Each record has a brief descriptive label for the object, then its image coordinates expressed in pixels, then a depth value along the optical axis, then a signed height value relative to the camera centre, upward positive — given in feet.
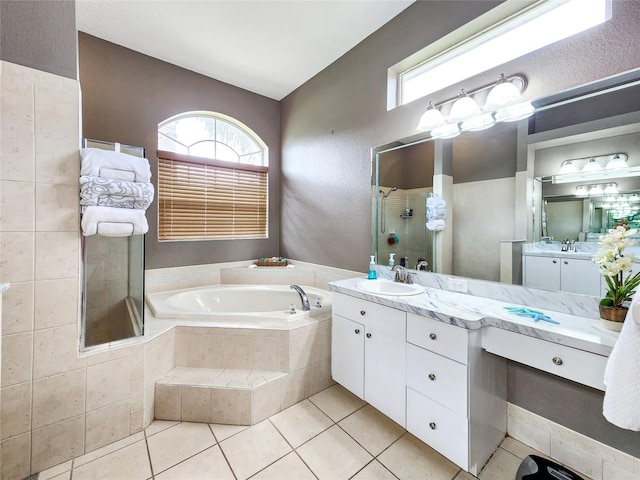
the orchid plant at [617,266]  3.75 -0.37
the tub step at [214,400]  5.61 -3.44
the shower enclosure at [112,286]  4.97 -1.02
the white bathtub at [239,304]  6.57 -2.01
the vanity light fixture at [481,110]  5.03 +2.58
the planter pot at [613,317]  3.66 -1.08
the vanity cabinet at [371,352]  5.07 -2.40
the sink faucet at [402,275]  6.64 -0.94
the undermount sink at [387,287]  6.23 -1.17
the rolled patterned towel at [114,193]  4.66 +0.77
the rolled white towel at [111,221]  4.66 +0.26
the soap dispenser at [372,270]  7.23 -0.90
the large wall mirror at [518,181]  4.22 +1.14
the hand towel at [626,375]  2.88 -1.49
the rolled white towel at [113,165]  4.68 +1.27
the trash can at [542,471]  3.95 -3.51
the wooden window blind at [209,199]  9.32 +1.41
